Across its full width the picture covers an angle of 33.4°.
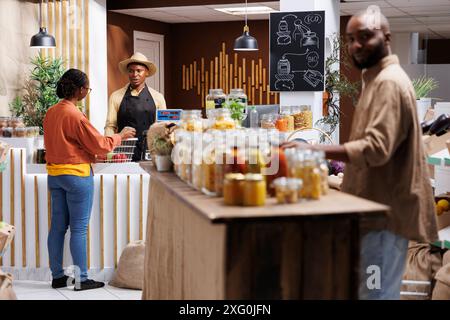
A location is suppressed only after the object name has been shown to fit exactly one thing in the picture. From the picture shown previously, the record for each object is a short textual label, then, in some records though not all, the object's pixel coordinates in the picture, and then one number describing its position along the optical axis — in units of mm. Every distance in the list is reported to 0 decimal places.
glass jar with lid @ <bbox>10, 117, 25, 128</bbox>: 6009
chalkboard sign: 7793
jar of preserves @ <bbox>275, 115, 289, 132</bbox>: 5598
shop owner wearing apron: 6715
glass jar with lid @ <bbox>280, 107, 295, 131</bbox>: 5715
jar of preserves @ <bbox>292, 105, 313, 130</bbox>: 5980
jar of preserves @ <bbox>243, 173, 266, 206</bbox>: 2518
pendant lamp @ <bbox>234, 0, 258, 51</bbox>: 9227
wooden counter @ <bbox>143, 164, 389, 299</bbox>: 2443
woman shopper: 5164
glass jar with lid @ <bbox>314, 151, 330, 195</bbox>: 2751
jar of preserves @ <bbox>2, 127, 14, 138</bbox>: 5930
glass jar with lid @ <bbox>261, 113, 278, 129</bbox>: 5430
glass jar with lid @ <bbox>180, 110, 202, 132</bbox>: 3541
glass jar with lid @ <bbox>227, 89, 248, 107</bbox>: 4594
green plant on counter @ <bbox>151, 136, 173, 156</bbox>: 3719
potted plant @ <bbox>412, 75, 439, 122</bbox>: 7088
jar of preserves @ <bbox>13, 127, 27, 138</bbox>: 5898
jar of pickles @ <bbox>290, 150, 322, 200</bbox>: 2676
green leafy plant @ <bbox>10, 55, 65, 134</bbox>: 9570
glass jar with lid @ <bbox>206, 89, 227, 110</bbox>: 4711
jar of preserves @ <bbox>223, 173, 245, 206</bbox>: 2533
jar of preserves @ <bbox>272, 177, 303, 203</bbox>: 2574
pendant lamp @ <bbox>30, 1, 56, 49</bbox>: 8719
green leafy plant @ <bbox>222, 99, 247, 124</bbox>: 4207
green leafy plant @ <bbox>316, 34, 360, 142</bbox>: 8117
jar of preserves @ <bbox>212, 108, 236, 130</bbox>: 3423
